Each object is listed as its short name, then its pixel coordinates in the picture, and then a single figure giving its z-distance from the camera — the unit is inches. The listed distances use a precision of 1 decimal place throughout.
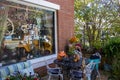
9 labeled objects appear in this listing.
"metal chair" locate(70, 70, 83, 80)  86.9
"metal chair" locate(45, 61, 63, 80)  94.0
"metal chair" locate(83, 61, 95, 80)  89.8
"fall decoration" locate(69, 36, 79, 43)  145.0
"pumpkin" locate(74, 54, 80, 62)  91.6
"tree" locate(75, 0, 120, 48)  203.6
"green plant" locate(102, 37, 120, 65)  131.3
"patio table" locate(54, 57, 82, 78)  89.2
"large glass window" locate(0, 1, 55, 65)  89.3
